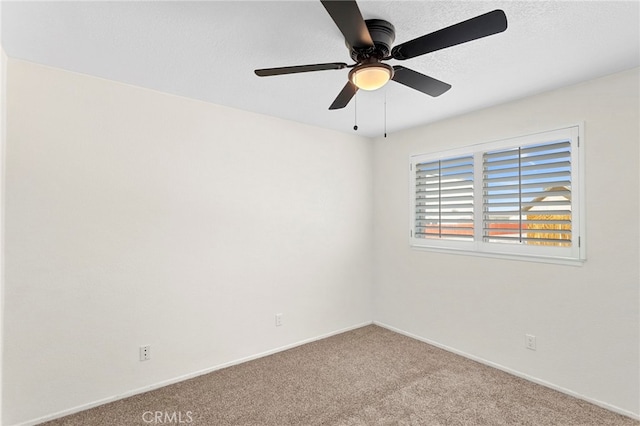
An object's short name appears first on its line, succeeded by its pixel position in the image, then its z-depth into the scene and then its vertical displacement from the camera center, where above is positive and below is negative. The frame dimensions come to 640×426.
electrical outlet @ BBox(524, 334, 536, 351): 2.76 -1.11
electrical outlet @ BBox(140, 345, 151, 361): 2.59 -1.13
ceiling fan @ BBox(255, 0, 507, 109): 1.29 +0.77
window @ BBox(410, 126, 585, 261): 2.60 +0.13
